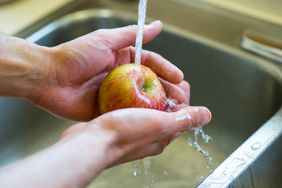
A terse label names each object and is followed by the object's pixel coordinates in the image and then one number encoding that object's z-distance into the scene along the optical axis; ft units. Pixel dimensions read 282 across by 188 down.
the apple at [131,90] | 2.09
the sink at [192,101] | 2.67
